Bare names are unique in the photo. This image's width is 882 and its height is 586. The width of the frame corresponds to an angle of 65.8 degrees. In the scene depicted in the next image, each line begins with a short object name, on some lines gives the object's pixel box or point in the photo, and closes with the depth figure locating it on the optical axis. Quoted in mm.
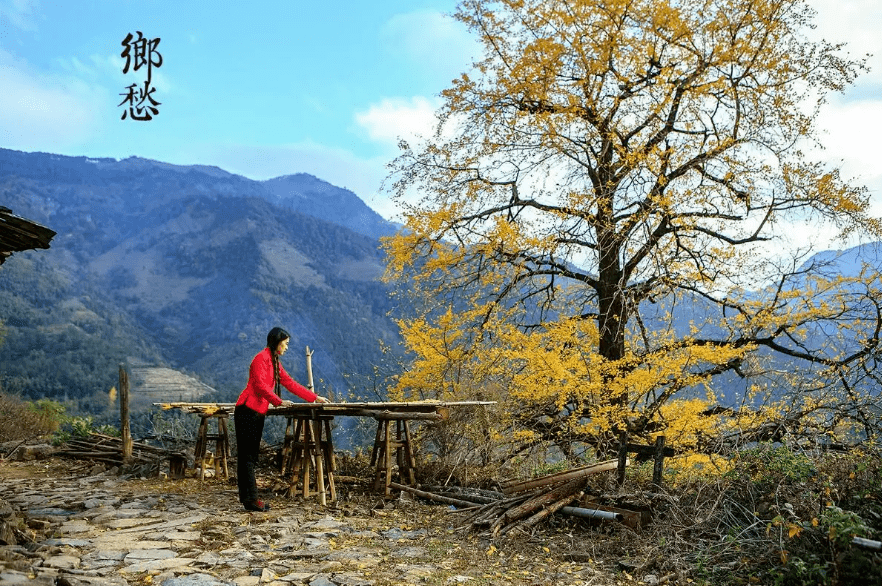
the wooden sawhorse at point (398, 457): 8859
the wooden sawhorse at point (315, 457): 8383
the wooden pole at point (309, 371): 10598
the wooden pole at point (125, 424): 11516
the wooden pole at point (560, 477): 7305
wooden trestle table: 8203
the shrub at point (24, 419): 16047
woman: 7566
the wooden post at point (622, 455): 7426
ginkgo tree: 10508
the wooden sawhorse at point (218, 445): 10172
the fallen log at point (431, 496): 8039
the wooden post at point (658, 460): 7000
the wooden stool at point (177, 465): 10758
